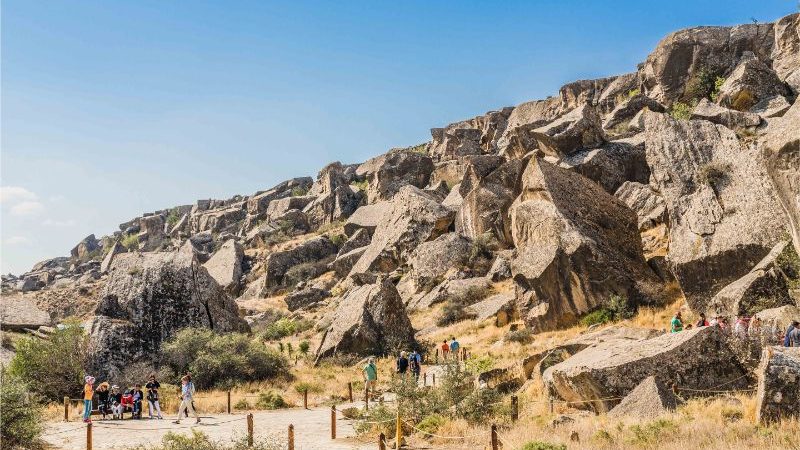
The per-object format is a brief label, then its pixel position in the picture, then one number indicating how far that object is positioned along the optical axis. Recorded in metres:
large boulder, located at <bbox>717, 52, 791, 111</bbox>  44.34
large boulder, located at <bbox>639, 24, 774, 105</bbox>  56.88
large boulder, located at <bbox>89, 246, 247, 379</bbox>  26.67
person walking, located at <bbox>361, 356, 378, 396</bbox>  23.92
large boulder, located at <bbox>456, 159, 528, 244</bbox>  49.97
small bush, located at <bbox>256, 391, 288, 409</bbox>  23.25
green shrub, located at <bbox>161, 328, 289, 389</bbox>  26.92
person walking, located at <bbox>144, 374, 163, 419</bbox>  21.17
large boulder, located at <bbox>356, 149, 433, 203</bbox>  86.00
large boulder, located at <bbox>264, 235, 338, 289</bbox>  70.12
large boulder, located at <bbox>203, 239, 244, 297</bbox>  73.00
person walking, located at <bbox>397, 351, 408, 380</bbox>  25.56
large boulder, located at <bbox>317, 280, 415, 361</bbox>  32.69
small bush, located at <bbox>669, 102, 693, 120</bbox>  47.50
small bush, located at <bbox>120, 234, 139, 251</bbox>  123.69
